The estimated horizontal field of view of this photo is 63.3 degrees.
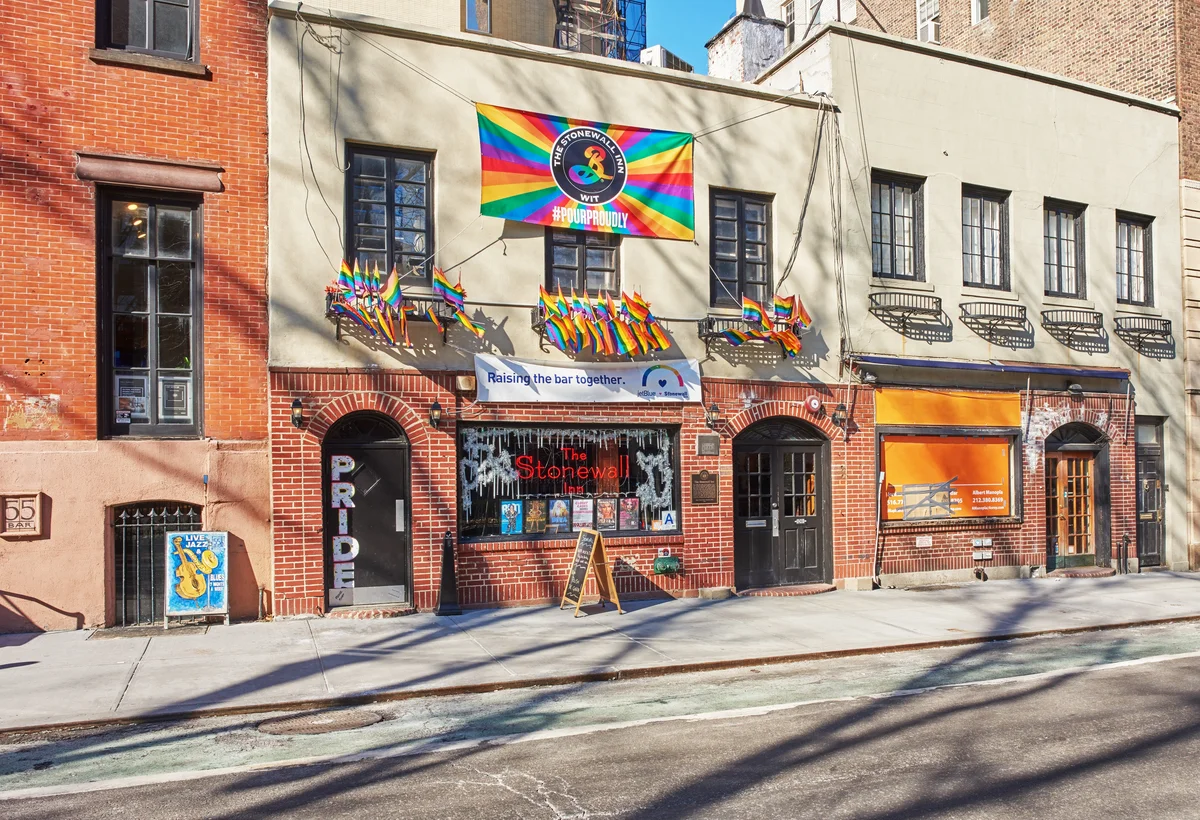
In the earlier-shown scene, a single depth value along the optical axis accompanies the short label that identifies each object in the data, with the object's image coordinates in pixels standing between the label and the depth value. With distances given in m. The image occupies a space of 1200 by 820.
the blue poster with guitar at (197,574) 11.70
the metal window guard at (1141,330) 18.46
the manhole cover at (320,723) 7.87
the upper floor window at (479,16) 18.78
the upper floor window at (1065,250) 18.06
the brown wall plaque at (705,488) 14.45
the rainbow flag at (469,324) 12.90
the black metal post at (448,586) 12.58
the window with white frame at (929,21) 25.55
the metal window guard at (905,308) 15.95
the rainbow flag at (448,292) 12.84
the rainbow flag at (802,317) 15.09
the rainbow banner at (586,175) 13.54
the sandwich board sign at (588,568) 12.82
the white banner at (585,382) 13.32
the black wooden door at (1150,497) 18.69
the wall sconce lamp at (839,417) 15.45
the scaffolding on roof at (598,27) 25.84
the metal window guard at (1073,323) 17.58
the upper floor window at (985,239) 17.12
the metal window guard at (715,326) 14.48
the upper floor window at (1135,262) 18.88
